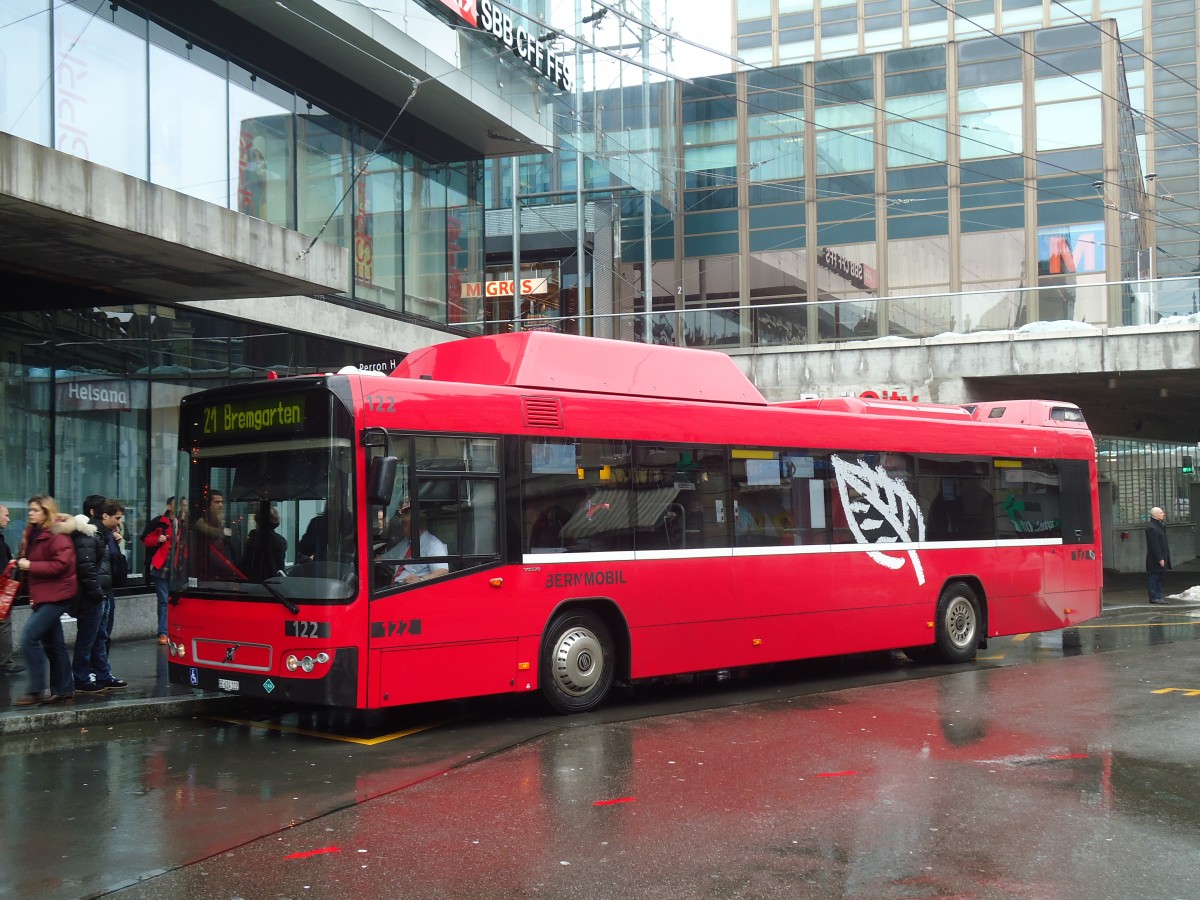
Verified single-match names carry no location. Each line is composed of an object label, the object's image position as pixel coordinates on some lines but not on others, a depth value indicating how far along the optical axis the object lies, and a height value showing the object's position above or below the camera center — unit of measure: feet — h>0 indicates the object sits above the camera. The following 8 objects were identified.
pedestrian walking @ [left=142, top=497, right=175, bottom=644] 46.03 -1.52
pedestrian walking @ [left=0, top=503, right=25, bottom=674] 39.60 -4.50
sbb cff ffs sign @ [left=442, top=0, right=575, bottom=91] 68.39 +27.77
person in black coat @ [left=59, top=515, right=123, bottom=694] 34.55 -2.84
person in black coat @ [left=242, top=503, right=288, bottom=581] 30.63 -1.08
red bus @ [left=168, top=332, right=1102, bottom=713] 30.07 -0.83
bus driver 30.58 -1.32
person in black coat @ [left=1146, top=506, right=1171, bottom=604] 75.10 -4.10
